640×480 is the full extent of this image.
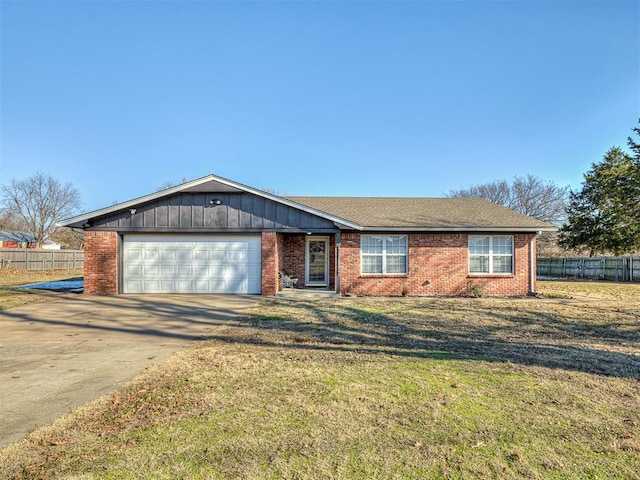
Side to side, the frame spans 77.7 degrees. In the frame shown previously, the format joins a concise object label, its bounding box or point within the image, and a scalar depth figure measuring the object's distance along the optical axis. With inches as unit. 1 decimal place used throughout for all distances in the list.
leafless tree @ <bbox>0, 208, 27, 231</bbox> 1962.4
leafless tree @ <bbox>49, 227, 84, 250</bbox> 2069.3
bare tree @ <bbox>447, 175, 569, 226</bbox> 1665.8
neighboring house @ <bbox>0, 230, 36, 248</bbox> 1560.0
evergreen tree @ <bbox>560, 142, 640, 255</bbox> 1022.4
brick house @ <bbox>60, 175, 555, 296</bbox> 569.0
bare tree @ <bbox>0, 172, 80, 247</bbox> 1956.2
